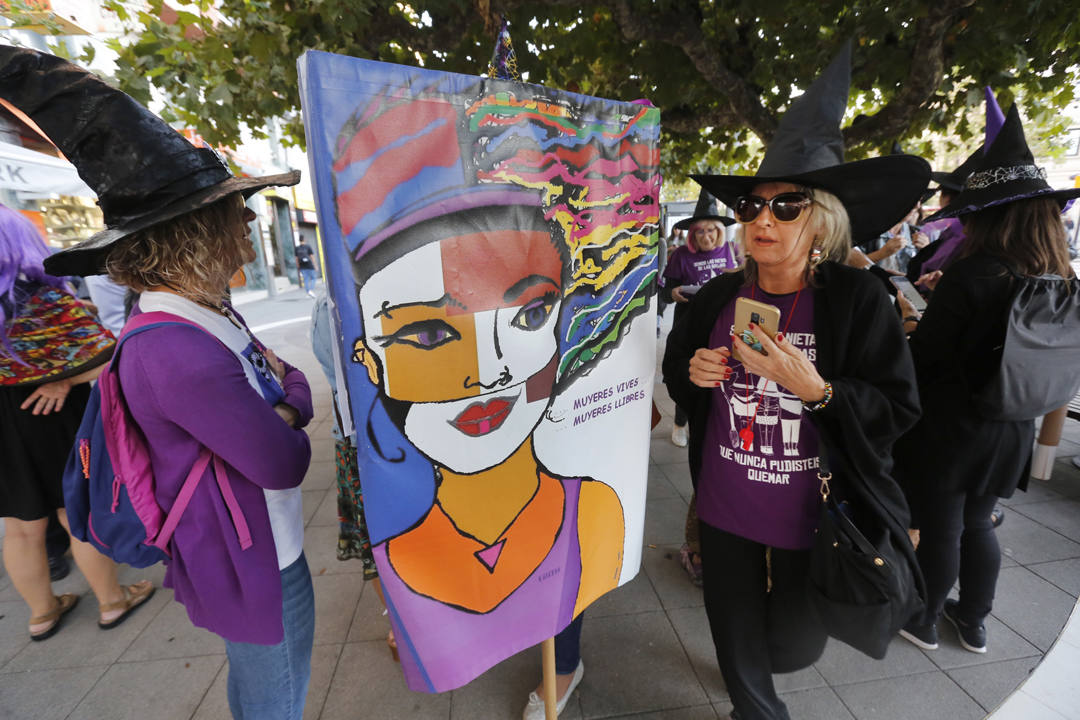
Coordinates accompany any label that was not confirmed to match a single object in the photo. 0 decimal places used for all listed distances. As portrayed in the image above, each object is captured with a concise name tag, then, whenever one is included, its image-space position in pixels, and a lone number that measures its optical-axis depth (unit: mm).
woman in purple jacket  1073
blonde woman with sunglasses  1360
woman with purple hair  1991
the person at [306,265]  14927
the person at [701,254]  4461
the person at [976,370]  1797
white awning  5946
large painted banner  1003
